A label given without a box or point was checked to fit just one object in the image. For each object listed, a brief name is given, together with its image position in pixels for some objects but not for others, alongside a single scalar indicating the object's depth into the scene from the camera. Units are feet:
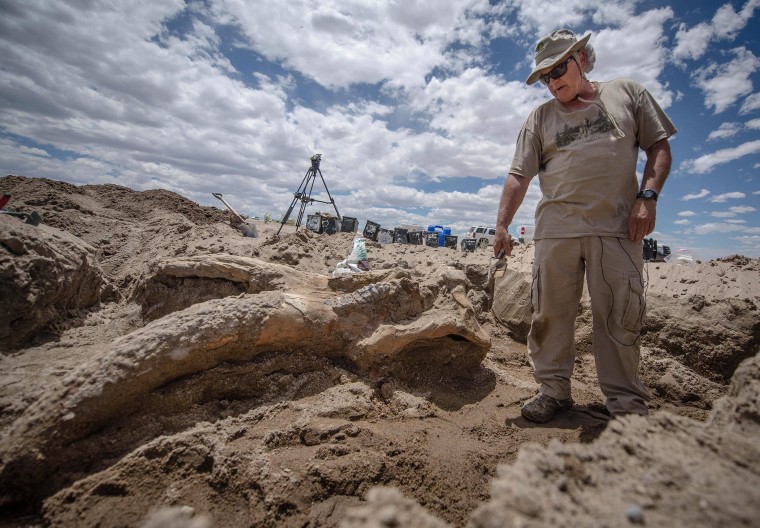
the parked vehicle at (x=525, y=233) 41.46
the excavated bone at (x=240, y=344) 4.33
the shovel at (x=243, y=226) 29.77
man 6.31
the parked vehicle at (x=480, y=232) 50.52
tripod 32.95
